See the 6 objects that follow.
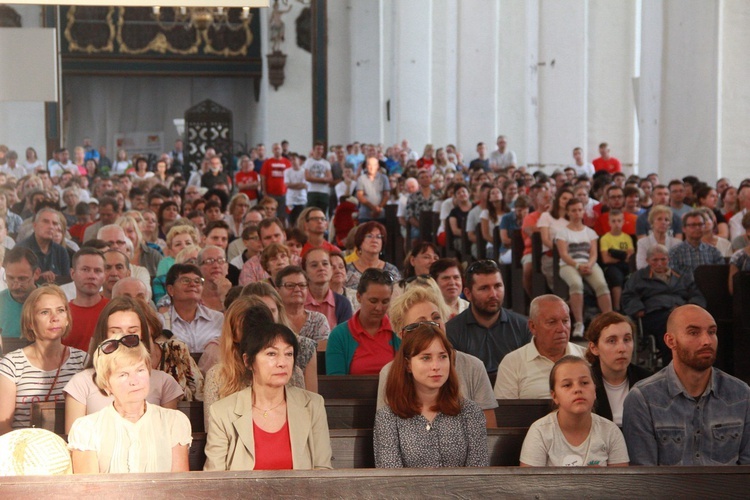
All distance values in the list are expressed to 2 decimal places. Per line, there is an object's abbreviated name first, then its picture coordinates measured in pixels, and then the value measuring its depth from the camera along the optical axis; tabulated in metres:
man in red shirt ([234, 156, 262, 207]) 20.67
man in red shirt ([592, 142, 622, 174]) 17.78
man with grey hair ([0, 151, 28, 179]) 20.45
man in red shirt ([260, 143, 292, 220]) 20.06
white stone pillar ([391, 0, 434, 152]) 24.80
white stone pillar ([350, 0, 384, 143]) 29.92
